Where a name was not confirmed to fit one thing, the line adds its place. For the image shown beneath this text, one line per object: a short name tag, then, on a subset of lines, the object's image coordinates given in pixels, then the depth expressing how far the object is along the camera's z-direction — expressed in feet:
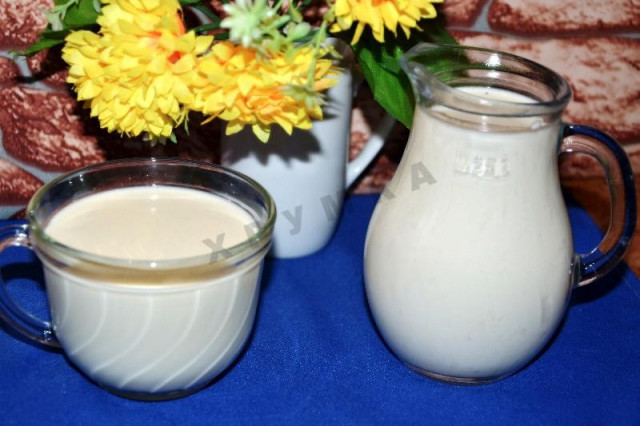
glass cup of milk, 1.85
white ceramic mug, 2.47
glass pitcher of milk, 1.92
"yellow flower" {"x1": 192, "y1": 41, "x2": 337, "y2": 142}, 1.92
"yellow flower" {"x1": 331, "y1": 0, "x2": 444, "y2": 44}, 1.92
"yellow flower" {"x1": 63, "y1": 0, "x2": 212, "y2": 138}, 1.92
